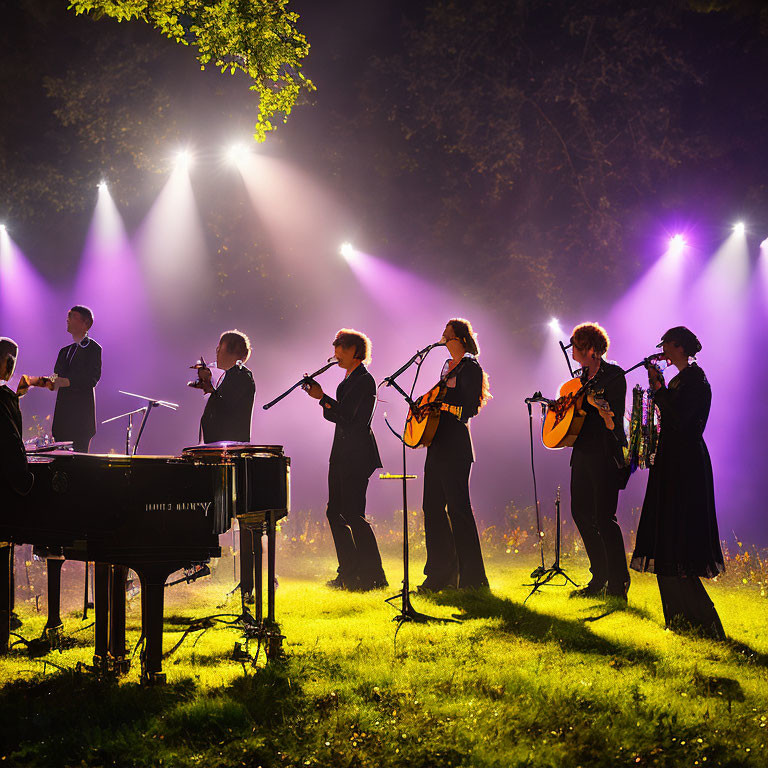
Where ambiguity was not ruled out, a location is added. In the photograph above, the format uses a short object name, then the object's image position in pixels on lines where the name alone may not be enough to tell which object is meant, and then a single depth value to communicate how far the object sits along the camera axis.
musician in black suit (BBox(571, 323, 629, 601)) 6.68
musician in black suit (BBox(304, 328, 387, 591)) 7.57
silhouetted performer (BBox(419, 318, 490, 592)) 7.07
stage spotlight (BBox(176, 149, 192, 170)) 13.45
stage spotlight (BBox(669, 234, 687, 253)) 13.73
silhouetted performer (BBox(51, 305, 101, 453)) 8.05
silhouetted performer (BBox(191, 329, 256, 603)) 7.14
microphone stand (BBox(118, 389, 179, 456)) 6.27
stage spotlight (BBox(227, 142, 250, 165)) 13.51
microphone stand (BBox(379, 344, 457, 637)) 5.99
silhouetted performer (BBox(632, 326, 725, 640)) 5.31
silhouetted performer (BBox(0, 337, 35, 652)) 4.35
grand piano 4.15
